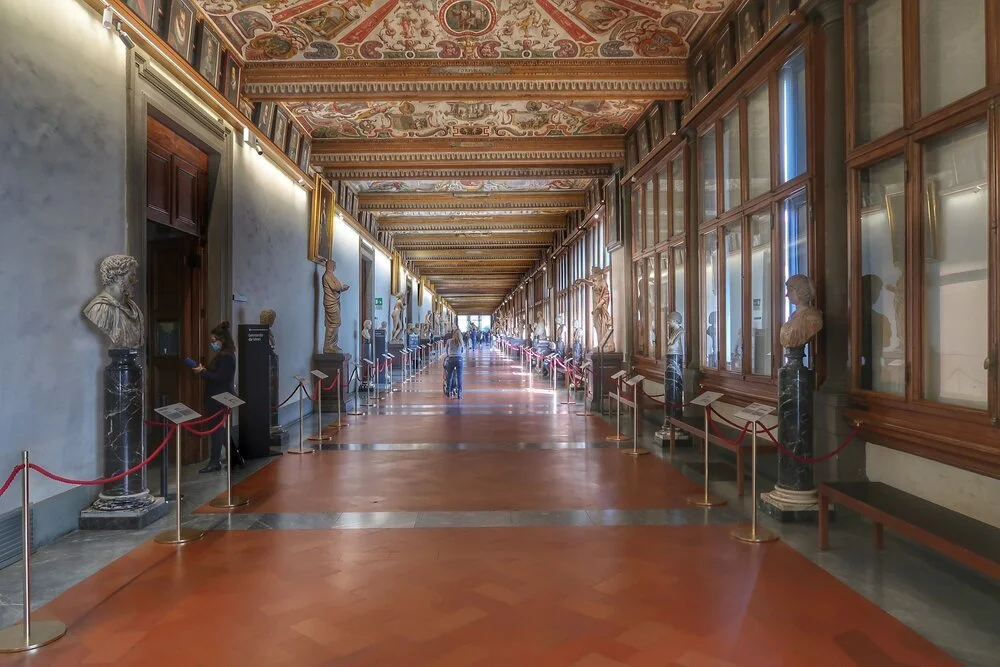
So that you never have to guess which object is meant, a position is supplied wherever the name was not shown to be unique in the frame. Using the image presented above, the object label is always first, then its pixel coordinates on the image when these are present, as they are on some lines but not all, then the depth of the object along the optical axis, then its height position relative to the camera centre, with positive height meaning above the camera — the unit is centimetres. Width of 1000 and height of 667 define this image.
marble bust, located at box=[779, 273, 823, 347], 514 +16
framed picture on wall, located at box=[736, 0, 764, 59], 667 +335
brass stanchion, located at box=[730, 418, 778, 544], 459 -146
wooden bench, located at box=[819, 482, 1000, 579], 311 -107
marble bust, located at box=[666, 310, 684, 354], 859 +4
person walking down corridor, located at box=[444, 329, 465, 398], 1487 -75
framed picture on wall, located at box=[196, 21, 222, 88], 714 +334
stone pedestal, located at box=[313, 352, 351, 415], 1211 -52
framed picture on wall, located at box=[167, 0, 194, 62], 641 +327
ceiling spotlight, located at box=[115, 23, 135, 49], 555 +269
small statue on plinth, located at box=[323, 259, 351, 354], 1257 +63
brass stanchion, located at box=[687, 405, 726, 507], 559 -146
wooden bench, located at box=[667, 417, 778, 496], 581 -111
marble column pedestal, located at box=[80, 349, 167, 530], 500 -86
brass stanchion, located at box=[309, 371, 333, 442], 908 -140
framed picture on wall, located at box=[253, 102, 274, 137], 913 +332
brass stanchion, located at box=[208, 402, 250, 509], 554 -143
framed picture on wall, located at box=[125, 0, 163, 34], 567 +307
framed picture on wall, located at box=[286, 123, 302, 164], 1086 +345
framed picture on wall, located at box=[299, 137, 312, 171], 1161 +346
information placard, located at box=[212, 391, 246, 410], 589 -55
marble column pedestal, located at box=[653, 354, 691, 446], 850 -74
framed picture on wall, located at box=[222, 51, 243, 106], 795 +335
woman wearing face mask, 681 -32
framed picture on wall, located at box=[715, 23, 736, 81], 728 +332
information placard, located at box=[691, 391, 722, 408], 594 -59
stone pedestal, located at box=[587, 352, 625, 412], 1237 -68
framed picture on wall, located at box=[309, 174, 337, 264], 1217 +236
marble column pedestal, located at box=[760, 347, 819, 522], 507 -88
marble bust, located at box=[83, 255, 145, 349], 497 +30
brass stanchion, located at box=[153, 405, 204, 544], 463 -144
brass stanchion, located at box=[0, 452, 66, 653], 306 -144
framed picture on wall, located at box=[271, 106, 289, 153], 1006 +344
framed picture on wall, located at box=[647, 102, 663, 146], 1007 +345
